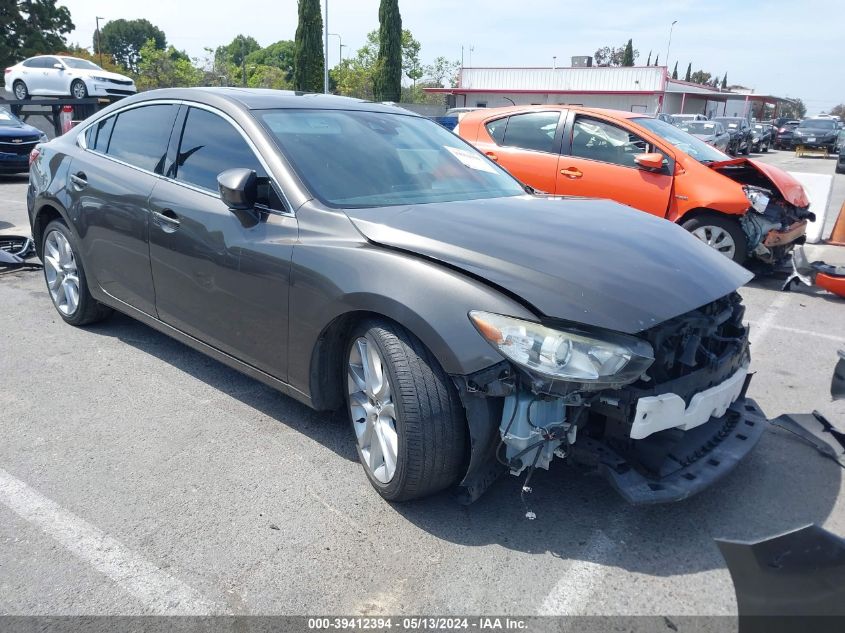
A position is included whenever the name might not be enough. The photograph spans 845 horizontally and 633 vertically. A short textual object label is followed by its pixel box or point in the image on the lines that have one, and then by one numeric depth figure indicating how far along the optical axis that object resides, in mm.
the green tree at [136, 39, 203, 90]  51656
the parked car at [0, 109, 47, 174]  13312
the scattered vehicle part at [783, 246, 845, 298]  6386
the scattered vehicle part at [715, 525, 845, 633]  1766
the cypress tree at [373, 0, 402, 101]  44562
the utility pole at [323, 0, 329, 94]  38969
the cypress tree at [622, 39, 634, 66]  72188
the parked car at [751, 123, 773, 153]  34678
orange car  6879
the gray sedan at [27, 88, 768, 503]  2455
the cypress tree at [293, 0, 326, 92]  41469
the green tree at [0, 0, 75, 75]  41000
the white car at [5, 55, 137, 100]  21141
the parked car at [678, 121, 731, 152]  24578
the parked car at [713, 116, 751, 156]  29559
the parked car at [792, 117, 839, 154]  33312
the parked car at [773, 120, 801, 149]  39594
